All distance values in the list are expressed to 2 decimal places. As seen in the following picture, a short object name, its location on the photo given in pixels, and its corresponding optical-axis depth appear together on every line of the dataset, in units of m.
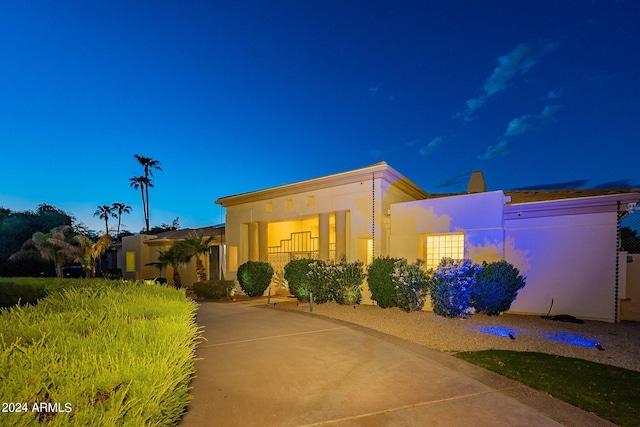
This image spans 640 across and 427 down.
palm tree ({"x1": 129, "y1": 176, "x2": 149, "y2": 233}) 45.38
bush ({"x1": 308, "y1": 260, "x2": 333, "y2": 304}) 11.85
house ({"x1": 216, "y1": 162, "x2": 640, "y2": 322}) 9.30
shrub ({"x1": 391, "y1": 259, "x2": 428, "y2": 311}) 9.65
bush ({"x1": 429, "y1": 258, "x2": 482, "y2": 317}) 8.92
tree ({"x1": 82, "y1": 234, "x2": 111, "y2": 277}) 21.23
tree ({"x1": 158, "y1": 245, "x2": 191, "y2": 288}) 17.73
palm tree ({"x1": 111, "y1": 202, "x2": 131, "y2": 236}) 54.62
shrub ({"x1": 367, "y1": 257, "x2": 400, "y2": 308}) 10.30
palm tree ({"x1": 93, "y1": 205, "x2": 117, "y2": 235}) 52.94
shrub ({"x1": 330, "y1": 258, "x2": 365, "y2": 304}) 11.52
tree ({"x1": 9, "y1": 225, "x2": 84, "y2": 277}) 22.50
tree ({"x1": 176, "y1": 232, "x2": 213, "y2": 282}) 16.91
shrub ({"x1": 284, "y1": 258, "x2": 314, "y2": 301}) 12.54
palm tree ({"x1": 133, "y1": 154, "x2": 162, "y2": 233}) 45.22
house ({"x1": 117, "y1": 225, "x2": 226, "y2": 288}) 20.70
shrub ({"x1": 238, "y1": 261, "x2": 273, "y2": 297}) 15.01
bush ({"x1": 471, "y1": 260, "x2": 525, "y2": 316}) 8.98
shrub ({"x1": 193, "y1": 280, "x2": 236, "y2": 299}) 15.30
